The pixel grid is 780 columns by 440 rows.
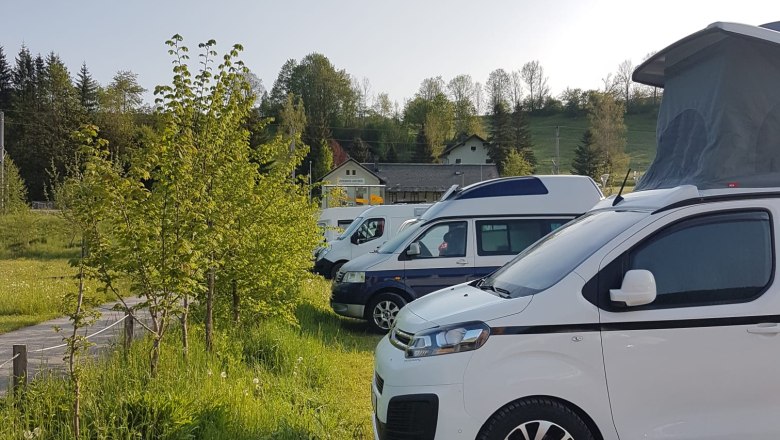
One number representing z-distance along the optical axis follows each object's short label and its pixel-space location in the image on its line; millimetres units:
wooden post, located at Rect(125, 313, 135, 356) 5623
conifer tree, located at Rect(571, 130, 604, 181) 56266
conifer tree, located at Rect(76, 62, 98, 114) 71312
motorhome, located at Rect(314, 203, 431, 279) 17219
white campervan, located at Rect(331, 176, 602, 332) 9602
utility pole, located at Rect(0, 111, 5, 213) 32409
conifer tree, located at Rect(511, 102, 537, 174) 77312
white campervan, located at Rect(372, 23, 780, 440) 3496
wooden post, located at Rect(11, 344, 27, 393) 4797
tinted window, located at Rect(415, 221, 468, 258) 9664
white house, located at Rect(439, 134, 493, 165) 82188
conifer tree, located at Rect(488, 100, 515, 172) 77312
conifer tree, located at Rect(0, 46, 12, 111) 79125
